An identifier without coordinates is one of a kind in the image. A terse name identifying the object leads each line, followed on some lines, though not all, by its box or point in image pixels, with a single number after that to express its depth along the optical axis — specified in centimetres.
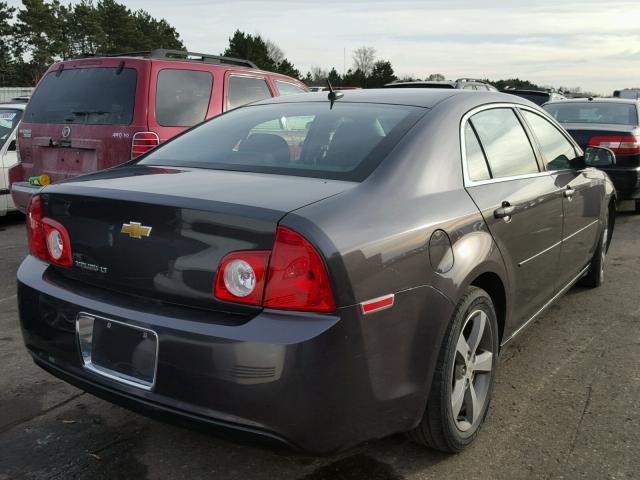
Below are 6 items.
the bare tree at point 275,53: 9288
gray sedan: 200
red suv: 522
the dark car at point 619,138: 792
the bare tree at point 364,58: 8505
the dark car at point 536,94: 1596
